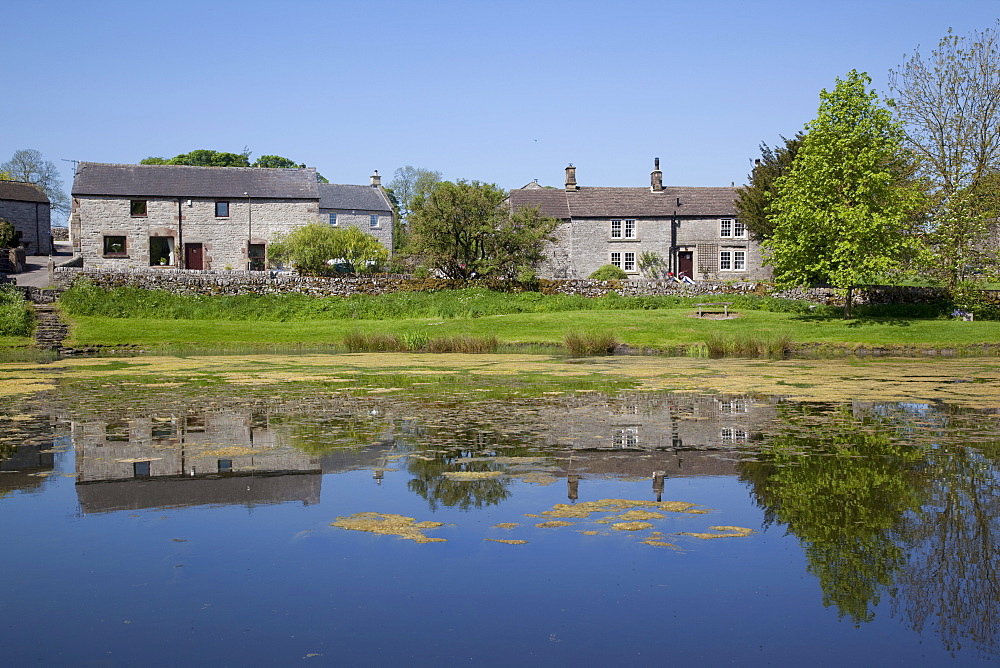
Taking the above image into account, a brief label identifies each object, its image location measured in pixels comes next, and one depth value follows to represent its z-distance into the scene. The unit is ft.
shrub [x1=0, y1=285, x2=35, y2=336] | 106.54
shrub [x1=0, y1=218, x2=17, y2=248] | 186.39
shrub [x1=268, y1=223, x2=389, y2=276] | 159.33
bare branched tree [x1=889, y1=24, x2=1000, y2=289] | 121.39
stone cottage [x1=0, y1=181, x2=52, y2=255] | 224.53
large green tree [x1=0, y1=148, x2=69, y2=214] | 374.24
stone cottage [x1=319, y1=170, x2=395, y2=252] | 253.03
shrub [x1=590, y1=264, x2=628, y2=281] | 187.42
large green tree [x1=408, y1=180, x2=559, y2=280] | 148.77
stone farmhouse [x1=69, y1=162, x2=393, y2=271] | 183.83
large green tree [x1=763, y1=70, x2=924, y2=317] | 116.37
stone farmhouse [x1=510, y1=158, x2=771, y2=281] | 206.18
